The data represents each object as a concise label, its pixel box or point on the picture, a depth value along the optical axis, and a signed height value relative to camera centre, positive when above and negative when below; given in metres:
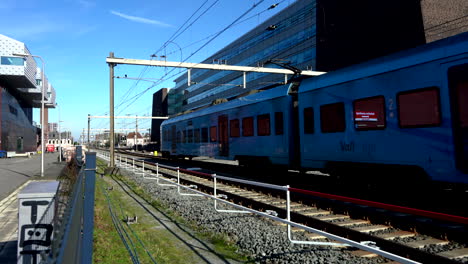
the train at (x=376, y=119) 7.25 +0.68
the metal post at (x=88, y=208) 2.32 -0.47
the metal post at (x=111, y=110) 20.27 +2.34
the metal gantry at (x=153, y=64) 18.27 +4.51
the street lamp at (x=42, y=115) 23.11 +2.72
